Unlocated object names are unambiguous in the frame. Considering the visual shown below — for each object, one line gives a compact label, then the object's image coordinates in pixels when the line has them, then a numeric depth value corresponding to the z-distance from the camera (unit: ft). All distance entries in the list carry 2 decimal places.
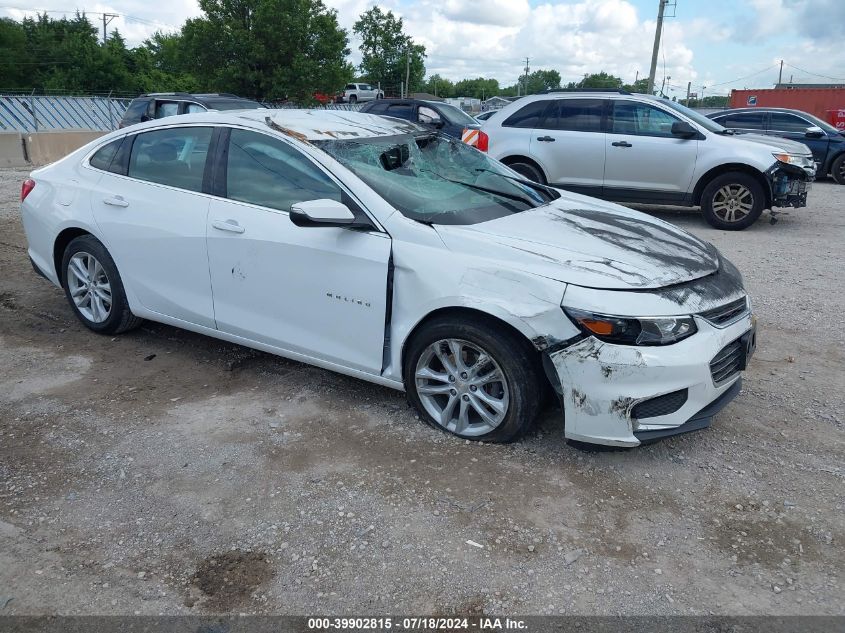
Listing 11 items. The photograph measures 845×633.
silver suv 30.42
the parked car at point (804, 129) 48.73
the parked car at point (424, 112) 44.04
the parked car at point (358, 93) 158.84
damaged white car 10.64
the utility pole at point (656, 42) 79.41
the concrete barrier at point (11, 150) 55.07
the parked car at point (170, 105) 42.75
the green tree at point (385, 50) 192.03
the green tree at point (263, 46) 110.11
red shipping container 86.21
